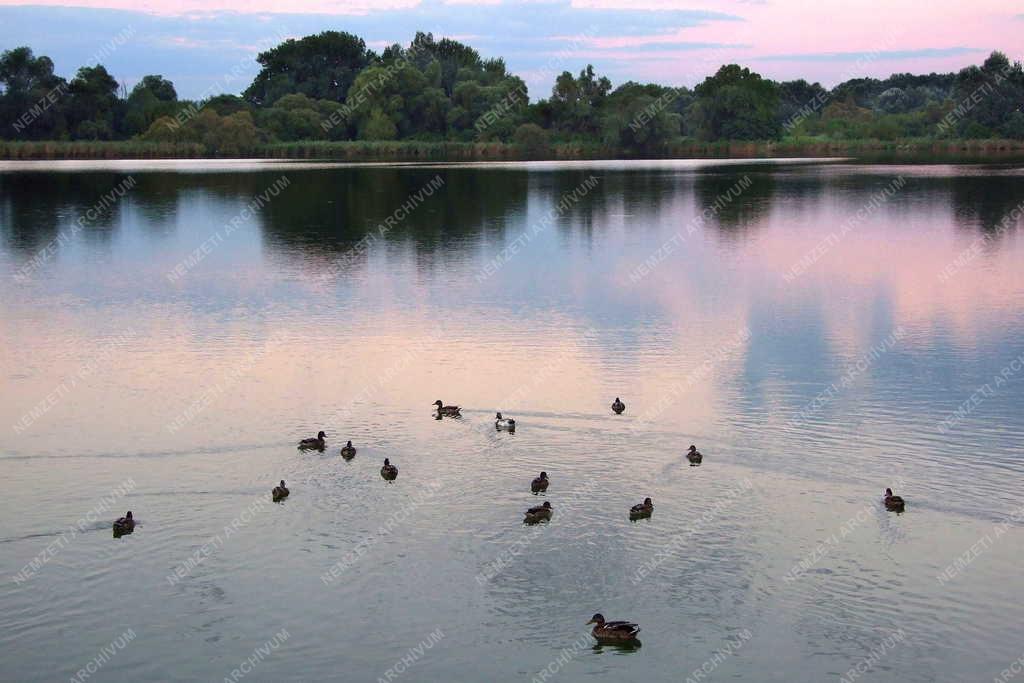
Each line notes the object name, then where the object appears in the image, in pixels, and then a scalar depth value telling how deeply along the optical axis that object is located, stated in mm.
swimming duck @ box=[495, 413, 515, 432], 27302
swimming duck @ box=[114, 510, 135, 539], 21391
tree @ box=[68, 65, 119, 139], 198125
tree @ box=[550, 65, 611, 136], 194500
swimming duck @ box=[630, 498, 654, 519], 21891
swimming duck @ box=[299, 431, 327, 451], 26062
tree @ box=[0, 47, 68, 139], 198250
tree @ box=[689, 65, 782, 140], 193375
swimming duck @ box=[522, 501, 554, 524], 21594
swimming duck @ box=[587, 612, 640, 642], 17344
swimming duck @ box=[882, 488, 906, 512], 22016
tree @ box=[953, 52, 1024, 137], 184488
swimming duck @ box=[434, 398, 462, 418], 28188
